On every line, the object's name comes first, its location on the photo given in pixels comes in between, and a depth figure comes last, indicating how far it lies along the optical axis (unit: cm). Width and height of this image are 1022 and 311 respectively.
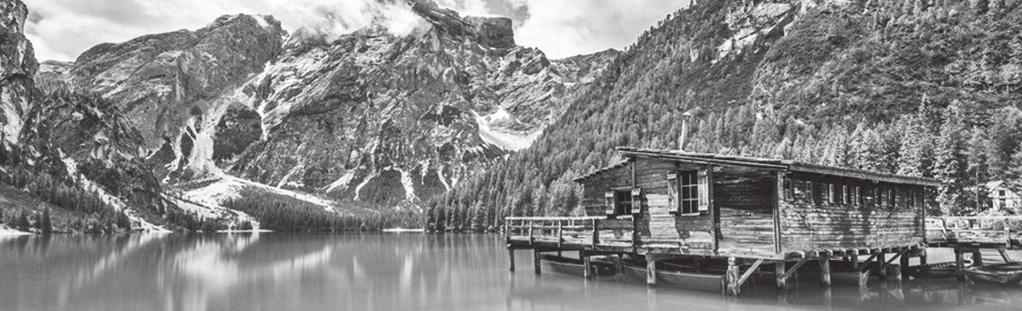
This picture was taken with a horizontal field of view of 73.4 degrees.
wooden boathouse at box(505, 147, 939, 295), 3045
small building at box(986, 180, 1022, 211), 6412
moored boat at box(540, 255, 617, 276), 4159
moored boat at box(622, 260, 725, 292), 3200
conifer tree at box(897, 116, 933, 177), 6725
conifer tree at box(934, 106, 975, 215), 6506
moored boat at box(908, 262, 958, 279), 3741
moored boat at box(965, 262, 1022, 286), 3434
